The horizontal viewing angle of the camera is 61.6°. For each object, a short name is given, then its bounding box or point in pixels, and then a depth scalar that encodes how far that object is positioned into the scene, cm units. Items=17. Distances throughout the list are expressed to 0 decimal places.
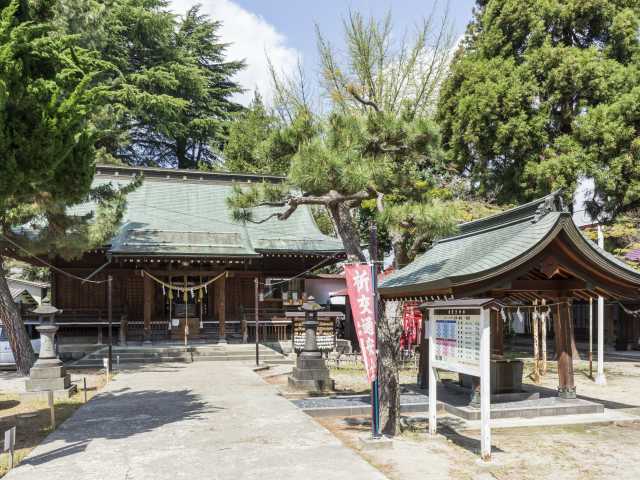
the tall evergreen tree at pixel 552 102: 1869
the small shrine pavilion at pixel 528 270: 827
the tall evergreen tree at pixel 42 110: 692
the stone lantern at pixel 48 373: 1170
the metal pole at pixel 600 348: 1318
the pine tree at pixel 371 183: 773
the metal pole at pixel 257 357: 1663
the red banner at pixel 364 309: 755
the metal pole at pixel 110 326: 1575
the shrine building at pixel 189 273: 1973
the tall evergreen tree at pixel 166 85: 3123
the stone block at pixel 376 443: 751
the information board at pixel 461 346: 697
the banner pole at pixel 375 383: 758
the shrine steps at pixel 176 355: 1711
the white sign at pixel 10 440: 648
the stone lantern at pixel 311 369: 1236
